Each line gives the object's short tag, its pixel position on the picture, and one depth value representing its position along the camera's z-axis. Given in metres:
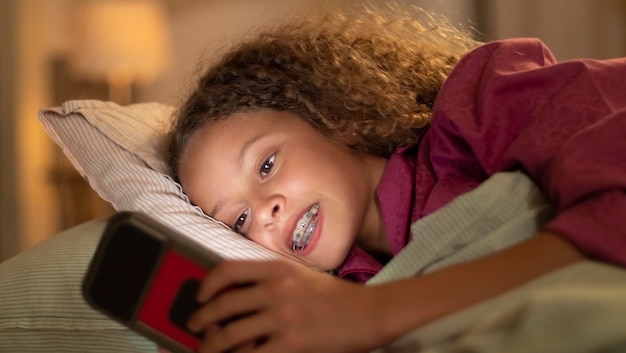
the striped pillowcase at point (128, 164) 0.84
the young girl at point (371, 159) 0.55
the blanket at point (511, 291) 0.45
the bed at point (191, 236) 0.46
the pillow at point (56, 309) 0.74
